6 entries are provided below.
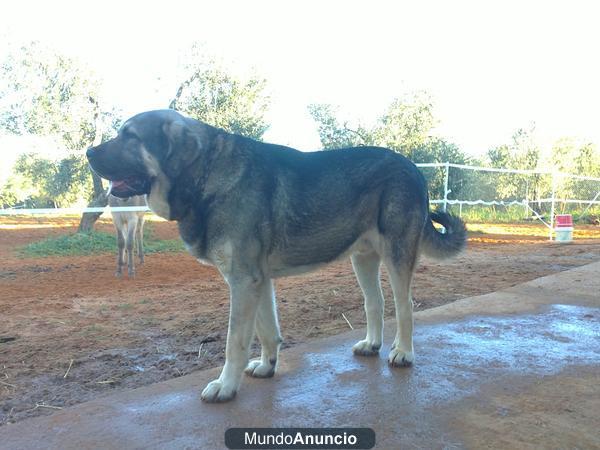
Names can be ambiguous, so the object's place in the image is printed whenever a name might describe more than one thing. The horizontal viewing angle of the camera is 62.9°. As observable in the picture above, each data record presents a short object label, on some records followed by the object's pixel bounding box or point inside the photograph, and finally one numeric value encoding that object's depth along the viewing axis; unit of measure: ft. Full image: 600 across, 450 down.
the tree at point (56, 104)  44.16
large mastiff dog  9.22
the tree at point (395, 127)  70.38
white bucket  42.22
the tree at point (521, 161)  82.53
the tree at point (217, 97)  50.08
